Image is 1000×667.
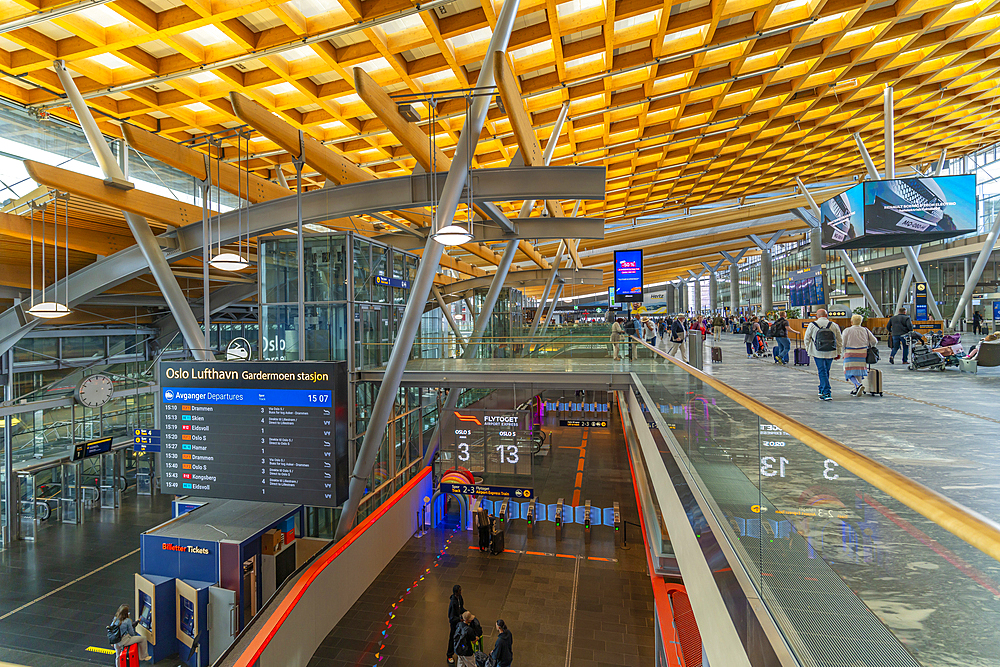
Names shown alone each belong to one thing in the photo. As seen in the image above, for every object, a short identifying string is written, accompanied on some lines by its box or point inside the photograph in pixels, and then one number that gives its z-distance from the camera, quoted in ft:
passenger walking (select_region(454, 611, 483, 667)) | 27.89
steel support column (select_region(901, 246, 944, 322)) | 60.21
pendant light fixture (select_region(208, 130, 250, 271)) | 28.50
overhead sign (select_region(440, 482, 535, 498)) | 42.18
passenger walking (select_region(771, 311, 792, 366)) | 49.55
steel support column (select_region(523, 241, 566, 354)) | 78.83
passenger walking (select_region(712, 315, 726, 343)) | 91.20
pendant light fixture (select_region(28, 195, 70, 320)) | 32.76
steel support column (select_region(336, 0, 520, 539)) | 26.57
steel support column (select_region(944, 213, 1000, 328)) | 58.08
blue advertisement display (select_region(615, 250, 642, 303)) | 53.88
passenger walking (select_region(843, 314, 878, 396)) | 28.40
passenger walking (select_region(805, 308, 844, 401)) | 27.61
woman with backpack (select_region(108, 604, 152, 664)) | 29.50
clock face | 57.93
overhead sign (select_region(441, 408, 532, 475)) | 38.24
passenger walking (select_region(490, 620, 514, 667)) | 27.14
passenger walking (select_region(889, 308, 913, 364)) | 45.79
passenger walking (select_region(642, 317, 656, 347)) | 51.65
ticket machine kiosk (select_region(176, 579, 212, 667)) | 32.10
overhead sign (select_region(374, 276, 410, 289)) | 48.11
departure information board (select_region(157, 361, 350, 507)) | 24.95
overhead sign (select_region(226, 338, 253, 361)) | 46.06
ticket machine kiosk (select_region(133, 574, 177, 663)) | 32.35
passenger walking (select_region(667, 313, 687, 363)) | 50.26
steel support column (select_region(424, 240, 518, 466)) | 47.65
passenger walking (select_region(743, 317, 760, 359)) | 61.36
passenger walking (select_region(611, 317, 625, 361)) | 42.50
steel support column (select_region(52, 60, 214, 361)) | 29.48
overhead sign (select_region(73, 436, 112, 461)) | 55.22
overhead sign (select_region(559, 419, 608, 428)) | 46.03
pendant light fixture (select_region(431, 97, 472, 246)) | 25.28
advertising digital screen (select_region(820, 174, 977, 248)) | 43.60
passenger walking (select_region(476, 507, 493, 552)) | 45.70
